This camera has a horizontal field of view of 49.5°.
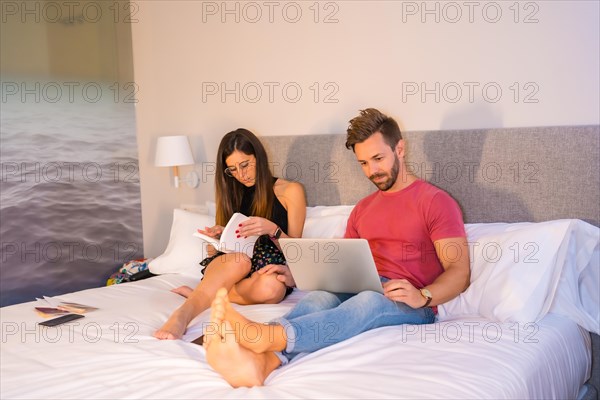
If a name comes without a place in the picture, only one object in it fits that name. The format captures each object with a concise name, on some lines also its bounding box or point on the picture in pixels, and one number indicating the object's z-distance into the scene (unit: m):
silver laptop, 2.12
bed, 1.70
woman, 2.58
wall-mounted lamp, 3.65
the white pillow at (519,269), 2.19
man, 1.74
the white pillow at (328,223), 2.94
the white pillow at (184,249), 3.24
